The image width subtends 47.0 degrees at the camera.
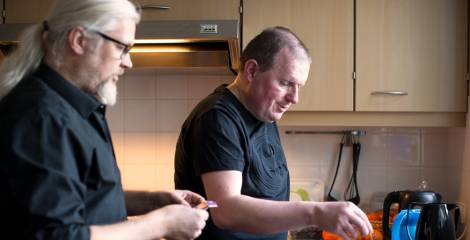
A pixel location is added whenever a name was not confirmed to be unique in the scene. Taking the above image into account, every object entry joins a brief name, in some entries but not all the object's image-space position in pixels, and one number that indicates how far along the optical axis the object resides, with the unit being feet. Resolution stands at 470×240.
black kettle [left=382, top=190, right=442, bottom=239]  6.21
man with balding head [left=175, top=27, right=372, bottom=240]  3.91
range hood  6.38
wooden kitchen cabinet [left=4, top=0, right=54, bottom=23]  6.91
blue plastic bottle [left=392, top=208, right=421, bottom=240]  5.15
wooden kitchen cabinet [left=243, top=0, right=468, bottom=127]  6.68
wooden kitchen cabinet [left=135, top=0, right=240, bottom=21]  6.75
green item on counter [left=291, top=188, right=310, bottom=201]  7.55
